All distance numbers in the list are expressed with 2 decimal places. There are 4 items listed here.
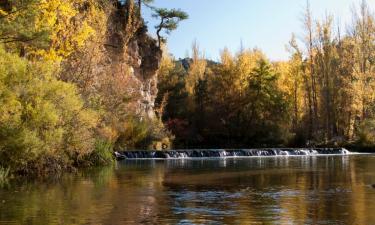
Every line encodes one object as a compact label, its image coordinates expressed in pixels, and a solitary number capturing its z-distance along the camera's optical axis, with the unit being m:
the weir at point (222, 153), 40.12
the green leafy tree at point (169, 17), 54.91
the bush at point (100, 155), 30.73
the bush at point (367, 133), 50.86
